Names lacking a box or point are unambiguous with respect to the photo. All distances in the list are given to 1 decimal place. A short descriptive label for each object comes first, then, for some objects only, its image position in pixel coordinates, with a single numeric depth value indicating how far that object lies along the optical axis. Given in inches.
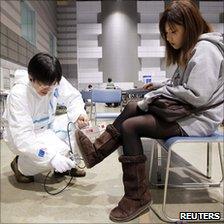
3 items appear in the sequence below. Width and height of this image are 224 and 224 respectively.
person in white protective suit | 69.9
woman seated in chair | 53.3
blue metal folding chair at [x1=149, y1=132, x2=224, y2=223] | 54.9
